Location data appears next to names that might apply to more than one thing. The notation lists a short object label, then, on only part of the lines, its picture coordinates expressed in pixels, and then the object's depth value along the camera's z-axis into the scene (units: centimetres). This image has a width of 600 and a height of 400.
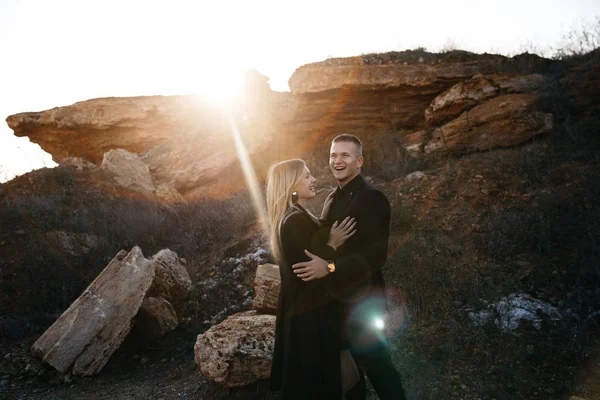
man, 233
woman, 232
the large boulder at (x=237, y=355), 379
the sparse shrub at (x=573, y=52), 1020
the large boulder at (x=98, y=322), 464
